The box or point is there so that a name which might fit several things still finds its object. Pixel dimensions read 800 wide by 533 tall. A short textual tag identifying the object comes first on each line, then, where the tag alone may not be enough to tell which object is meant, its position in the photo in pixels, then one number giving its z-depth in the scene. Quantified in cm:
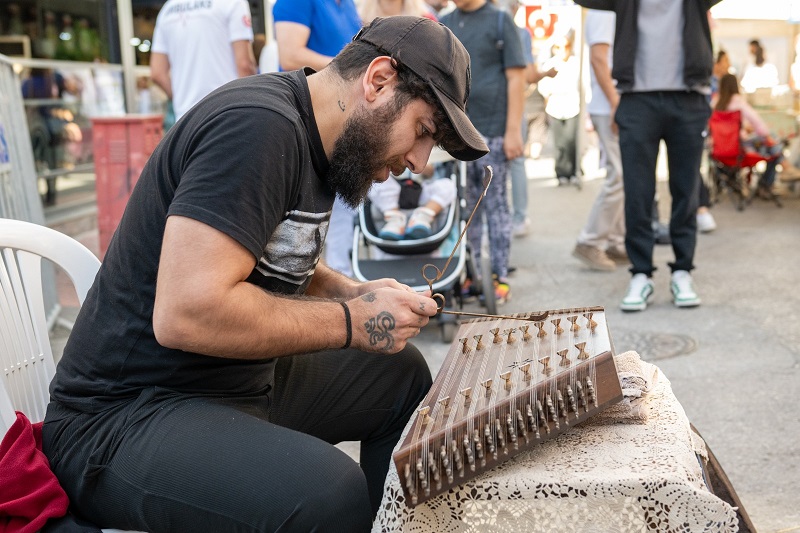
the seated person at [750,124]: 862
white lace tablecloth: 170
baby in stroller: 486
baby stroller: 470
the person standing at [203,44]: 545
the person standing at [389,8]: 509
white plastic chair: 225
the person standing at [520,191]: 740
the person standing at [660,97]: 485
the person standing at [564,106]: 1077
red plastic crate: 604
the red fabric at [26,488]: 173
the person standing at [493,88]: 525
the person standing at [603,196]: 621
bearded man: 171
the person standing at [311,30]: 459
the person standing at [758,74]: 1311
